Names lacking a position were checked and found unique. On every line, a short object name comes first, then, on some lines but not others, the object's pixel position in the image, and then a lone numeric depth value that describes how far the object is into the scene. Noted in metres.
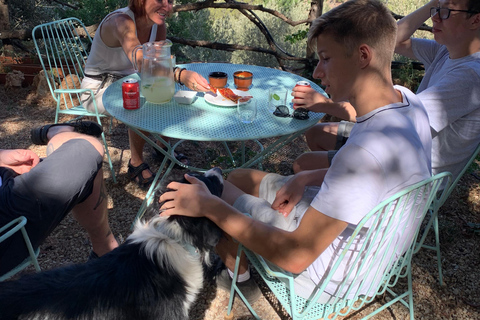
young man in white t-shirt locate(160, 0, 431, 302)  1.26
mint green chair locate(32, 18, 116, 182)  3.07
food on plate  2.35
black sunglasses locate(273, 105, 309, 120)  2.26
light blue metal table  2.04
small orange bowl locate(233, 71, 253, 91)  2.58
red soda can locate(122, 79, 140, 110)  2.19
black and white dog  1.32
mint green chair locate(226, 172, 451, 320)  1.33
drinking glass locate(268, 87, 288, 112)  2.38
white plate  2.35
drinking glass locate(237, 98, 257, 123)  2.20
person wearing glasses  1.91
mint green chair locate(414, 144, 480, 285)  1.62
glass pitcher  2.29
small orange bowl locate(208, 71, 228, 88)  2.48
